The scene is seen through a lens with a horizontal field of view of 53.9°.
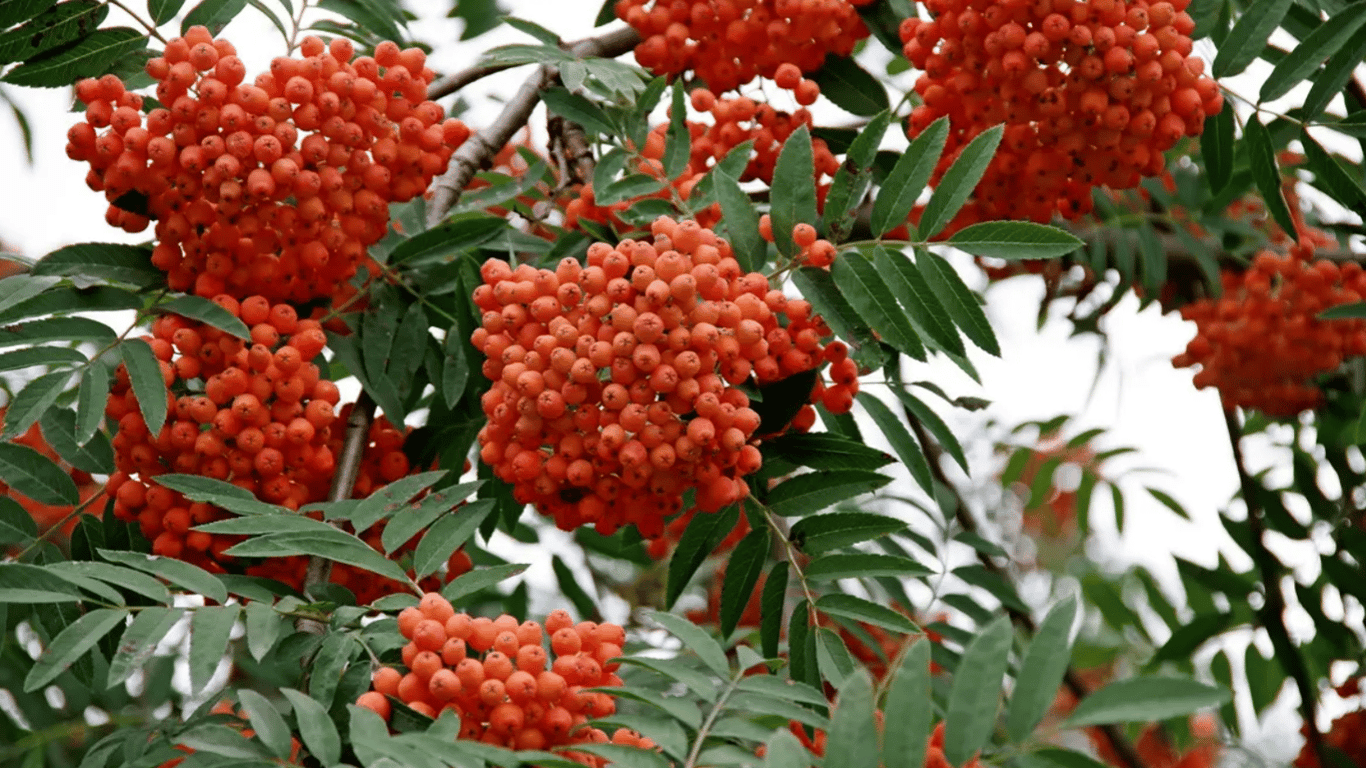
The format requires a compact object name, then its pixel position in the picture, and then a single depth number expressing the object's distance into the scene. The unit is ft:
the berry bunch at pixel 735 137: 9.46
